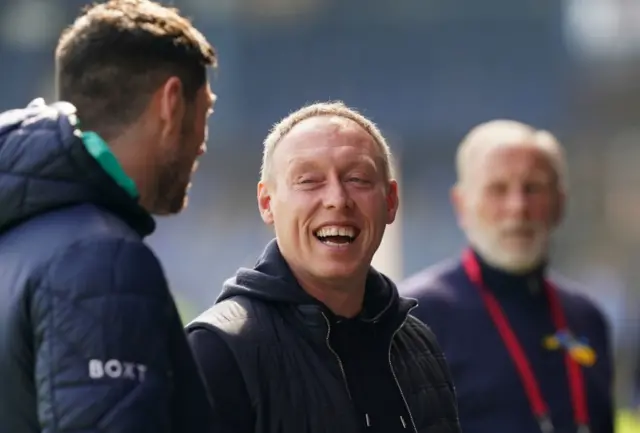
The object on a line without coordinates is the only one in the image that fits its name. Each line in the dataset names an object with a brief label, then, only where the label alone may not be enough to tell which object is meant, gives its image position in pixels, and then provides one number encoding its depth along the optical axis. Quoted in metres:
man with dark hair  4.68
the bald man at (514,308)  9.02
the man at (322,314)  5.84
